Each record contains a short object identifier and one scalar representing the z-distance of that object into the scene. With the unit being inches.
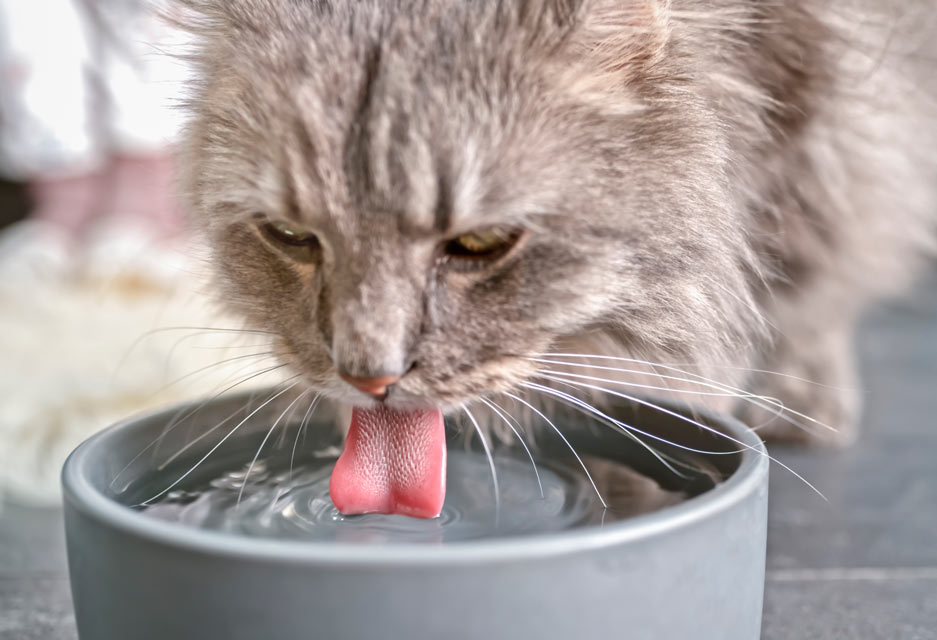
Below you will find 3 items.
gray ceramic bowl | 15.1
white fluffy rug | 22.9
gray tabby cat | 17.8
